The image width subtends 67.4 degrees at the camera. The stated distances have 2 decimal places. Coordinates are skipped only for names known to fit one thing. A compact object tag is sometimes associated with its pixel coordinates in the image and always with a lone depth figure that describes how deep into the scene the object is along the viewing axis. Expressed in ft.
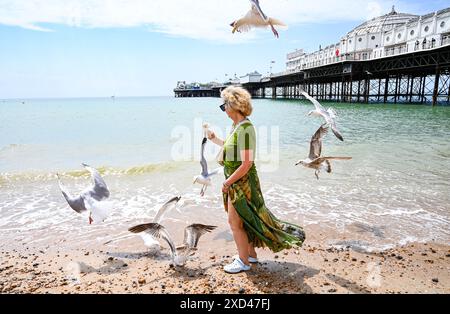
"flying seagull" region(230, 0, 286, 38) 12.86
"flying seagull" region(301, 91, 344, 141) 16.65
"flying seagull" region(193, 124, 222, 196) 14.52
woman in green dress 10.68
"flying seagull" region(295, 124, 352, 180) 16.37
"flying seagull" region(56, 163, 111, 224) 13.03
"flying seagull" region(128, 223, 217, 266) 12.46
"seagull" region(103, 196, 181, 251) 12.10
